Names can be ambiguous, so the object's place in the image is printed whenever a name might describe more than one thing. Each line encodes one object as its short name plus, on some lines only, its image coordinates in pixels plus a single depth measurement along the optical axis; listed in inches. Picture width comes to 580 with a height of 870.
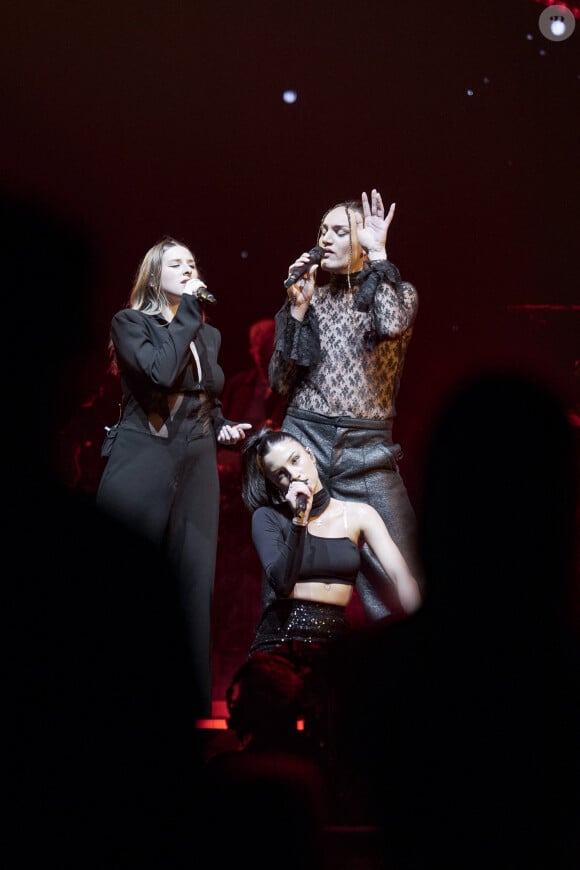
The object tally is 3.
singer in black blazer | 314.9
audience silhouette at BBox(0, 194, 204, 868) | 240.9
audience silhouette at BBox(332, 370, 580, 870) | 244.3
